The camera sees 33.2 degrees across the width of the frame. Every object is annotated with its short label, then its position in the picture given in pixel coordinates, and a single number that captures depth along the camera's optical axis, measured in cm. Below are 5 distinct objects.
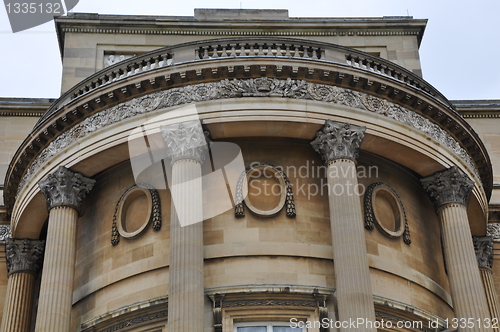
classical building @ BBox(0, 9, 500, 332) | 2589
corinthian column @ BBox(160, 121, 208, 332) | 2397
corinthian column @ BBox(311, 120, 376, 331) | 2453
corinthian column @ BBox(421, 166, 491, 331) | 2745
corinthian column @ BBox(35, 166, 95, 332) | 2638
